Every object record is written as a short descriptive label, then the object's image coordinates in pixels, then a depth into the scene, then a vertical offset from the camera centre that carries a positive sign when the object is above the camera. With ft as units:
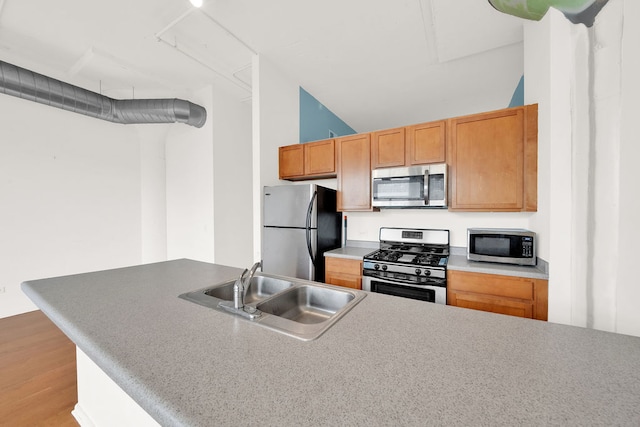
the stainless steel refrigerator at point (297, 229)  8.71 -0.69
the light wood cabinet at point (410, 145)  7.81 +2.22
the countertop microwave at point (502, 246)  6.53 -1.01
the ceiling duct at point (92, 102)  8.66 +4.66
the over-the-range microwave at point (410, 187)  7.68 +0.80
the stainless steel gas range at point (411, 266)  6.98 -1.66
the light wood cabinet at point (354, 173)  8.99 +1.44
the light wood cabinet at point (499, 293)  5.90 -2.15
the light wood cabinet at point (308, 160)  9.64 +2.08
